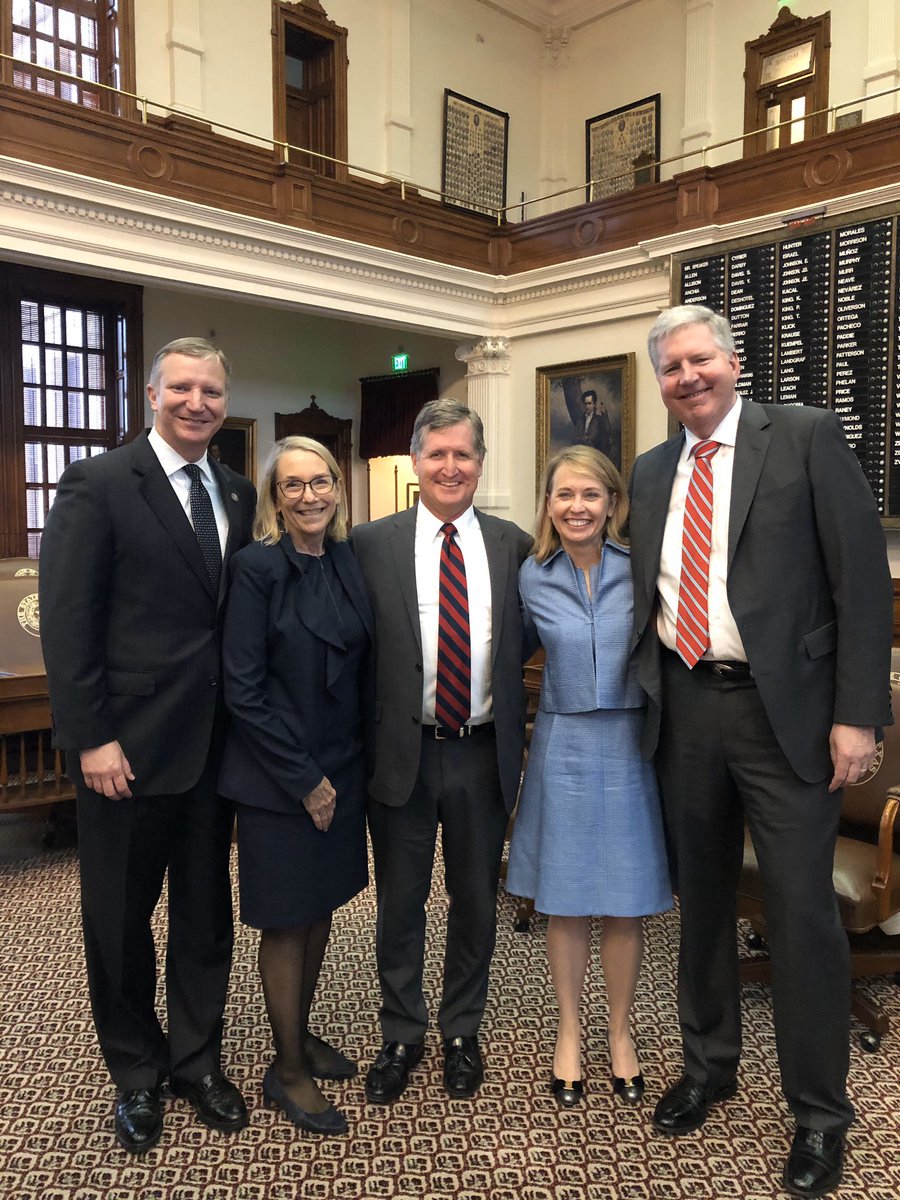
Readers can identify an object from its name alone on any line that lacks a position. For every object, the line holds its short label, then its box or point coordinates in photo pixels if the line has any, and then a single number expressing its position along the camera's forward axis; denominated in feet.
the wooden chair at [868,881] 9.66
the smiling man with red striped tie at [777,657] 7.41
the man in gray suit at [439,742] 8.58
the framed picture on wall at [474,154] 43.19
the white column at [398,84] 40.78
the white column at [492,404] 37.93
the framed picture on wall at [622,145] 42.14
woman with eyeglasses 7.79
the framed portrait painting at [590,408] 34.01
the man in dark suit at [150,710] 7.55
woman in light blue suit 8.39
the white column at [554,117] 46.32
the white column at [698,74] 39.63
